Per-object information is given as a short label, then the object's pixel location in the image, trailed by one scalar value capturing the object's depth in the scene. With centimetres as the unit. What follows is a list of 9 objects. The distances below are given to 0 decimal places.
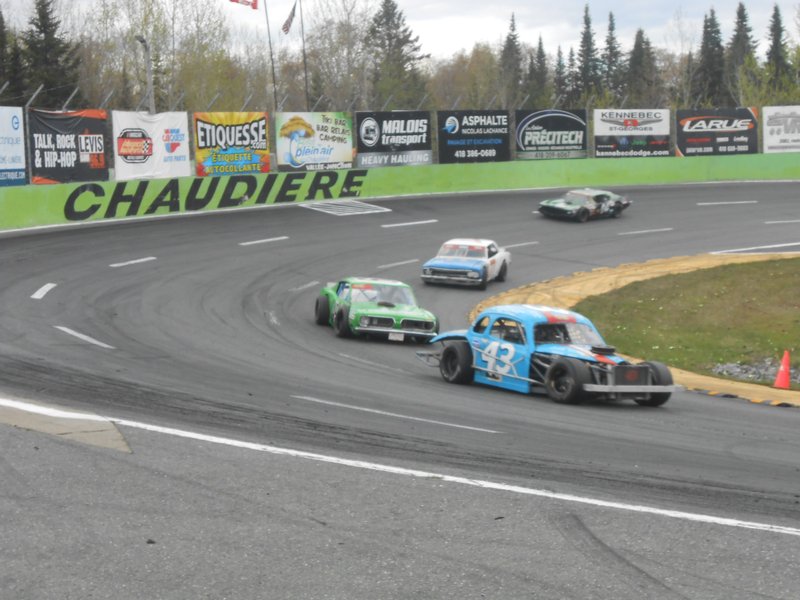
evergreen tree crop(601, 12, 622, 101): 13488
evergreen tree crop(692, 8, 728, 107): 11575
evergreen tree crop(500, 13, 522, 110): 12282
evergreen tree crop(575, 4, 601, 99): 12794
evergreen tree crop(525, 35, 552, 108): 11625
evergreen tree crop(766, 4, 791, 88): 11551
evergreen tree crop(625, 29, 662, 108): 12600
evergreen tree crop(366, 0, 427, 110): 10407
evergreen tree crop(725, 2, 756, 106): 12144
